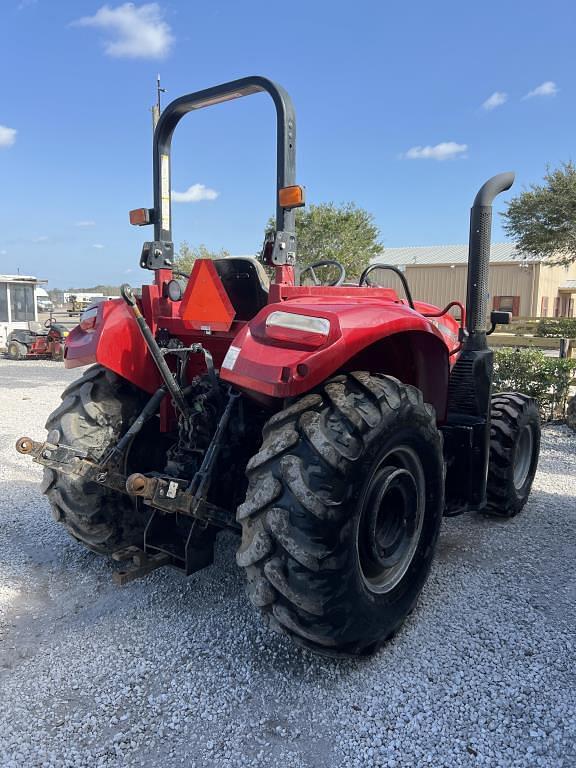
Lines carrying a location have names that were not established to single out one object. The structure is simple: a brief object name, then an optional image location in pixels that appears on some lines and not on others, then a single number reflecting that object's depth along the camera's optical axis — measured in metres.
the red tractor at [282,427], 2.26
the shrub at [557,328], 20.19
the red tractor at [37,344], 16.91
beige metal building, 32.69
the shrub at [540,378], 7.65
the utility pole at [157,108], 13.53
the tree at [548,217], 21.16
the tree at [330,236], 22.45
